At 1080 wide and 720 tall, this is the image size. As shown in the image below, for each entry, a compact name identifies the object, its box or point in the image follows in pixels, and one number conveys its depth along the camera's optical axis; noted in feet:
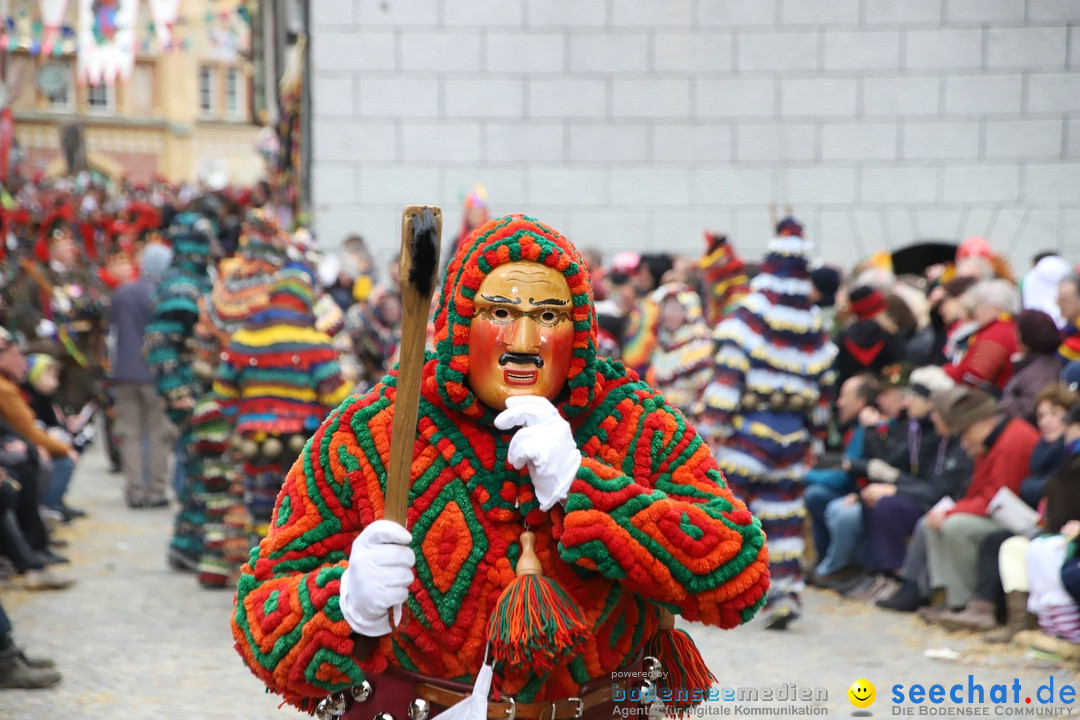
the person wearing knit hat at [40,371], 69.72
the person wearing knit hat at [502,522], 18.61
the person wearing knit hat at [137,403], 78.38
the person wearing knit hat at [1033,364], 53.57
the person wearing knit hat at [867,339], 63.77
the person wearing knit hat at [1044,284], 64.44
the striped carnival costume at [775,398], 51.47
